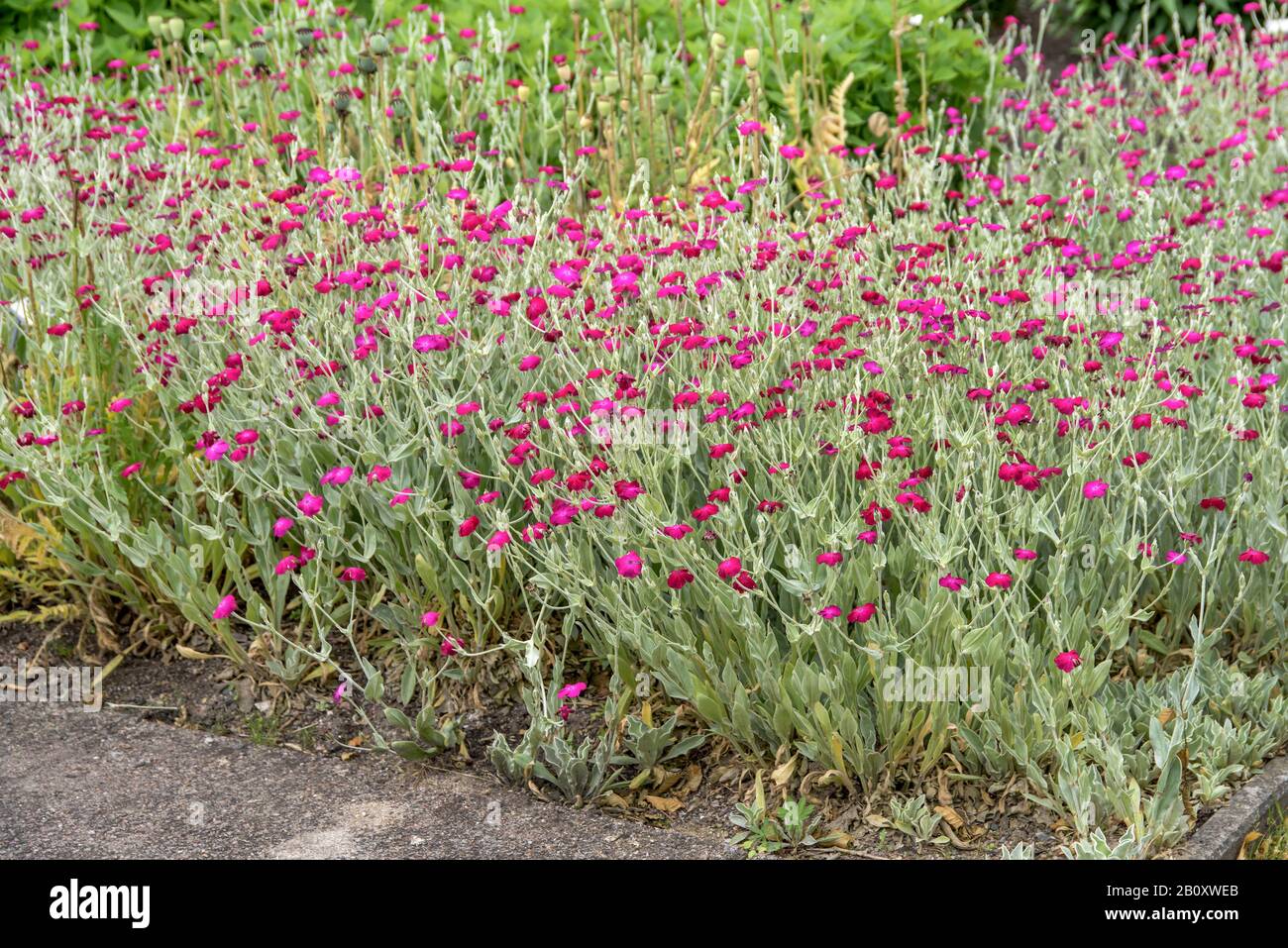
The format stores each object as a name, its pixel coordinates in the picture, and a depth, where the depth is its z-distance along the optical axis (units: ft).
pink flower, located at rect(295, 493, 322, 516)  10.25
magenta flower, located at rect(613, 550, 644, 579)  9.49
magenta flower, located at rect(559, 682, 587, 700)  9.94
